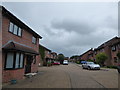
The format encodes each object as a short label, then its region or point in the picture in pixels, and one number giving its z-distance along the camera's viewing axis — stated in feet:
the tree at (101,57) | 71.99
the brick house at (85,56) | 155.45
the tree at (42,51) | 78.78
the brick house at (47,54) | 81.08
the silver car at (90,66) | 52.05
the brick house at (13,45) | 21.83
